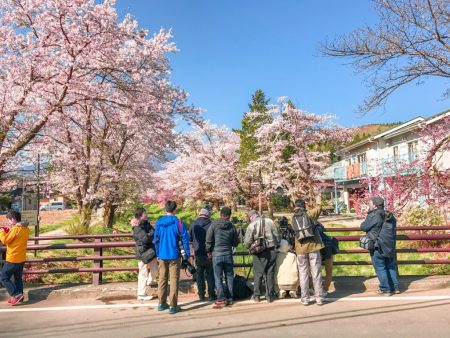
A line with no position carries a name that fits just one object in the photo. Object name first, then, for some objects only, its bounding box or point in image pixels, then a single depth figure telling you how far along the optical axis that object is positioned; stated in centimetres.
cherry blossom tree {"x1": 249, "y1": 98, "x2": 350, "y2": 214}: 2611
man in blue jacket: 587
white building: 2239
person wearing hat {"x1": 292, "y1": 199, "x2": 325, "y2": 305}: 586
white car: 6359
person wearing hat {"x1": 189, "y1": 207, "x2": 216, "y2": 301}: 635
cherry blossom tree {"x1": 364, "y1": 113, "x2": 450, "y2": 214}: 1152
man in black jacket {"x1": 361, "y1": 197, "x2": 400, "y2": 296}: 616
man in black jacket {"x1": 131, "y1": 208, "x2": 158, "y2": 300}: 636
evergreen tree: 2970
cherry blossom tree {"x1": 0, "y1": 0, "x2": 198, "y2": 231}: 911
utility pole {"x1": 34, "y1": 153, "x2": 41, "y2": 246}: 1391
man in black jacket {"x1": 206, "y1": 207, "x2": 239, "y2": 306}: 600
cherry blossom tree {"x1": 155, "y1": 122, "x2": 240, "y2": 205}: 3012
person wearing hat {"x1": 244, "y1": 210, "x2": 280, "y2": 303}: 609
